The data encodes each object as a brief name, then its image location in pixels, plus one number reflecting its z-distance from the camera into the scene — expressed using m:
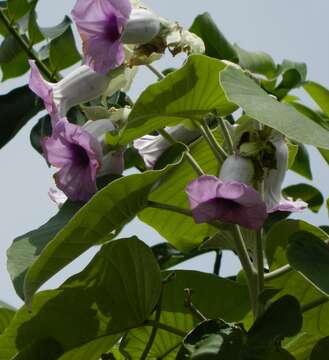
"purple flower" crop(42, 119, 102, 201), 1.65
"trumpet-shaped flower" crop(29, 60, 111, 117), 1.67
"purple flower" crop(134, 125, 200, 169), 1.70
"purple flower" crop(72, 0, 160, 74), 1.64
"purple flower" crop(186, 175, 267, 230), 1.61
